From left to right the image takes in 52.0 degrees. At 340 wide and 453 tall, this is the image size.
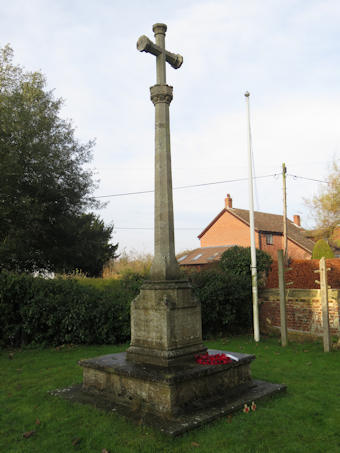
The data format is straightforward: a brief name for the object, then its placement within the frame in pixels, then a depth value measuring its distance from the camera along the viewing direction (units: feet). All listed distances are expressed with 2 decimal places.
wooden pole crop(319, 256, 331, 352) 28.43
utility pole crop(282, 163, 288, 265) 77.30
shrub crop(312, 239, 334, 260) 59.98
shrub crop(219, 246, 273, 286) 39.75
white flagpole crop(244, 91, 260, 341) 33.27
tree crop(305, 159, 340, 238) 88.22
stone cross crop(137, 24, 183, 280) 18.17
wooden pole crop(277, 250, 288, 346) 31.30
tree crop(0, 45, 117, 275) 48.55
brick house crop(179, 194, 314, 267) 102.53
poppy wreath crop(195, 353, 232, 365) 16.66
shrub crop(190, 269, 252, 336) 34.86
